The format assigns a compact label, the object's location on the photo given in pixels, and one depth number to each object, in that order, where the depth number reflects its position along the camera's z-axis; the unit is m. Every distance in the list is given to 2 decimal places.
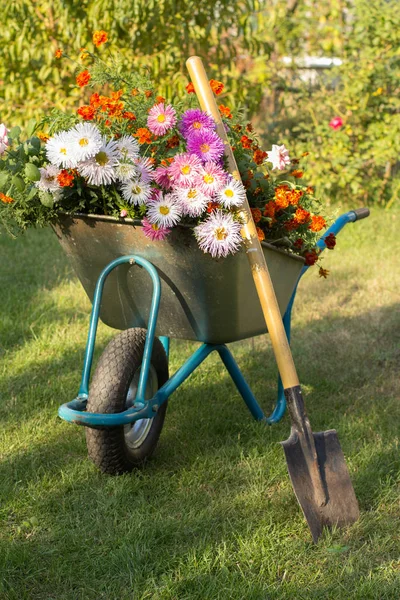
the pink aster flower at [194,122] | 2.36
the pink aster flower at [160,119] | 2.37
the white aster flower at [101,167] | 2.28
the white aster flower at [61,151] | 2.26
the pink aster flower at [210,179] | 2.30
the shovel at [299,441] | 2.33
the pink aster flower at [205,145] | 2.33
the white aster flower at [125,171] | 2.29
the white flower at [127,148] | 2.32
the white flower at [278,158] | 2.72
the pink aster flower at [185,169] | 2.30
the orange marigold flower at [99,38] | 2.47
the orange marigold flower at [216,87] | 2.55
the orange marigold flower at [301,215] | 2.49
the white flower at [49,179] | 2.34
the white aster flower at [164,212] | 2.28
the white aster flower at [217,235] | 2.28
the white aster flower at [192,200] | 2.29
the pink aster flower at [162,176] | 2.33
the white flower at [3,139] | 2.40
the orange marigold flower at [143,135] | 2.36
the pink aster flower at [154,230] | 2.29
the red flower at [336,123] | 6.75
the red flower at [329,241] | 2.71
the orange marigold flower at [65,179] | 2.27
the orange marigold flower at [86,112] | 2.37
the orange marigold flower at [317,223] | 2.51
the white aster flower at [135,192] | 2.30
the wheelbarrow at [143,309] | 2.38
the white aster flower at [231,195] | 2.32
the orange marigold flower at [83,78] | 2.43
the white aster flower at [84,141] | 2.25
